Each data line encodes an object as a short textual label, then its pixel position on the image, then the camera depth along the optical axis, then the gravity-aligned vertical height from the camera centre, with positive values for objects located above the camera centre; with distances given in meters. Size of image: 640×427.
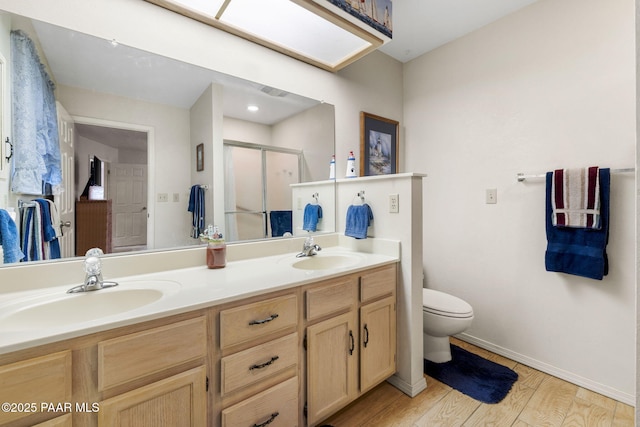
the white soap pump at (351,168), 2.09 +0.34
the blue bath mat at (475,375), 1.63 -1.08
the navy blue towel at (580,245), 1.58 -0.22
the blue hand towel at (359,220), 1.78 -0.05
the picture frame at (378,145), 2.31 +0.60
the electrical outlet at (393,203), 1.67 +0.05
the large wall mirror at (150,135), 1.17 +0.41
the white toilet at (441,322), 1.77 -0.72
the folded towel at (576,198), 1.59 +0.07
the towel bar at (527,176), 1.54 +0.23
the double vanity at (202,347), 0.71 -0.45
